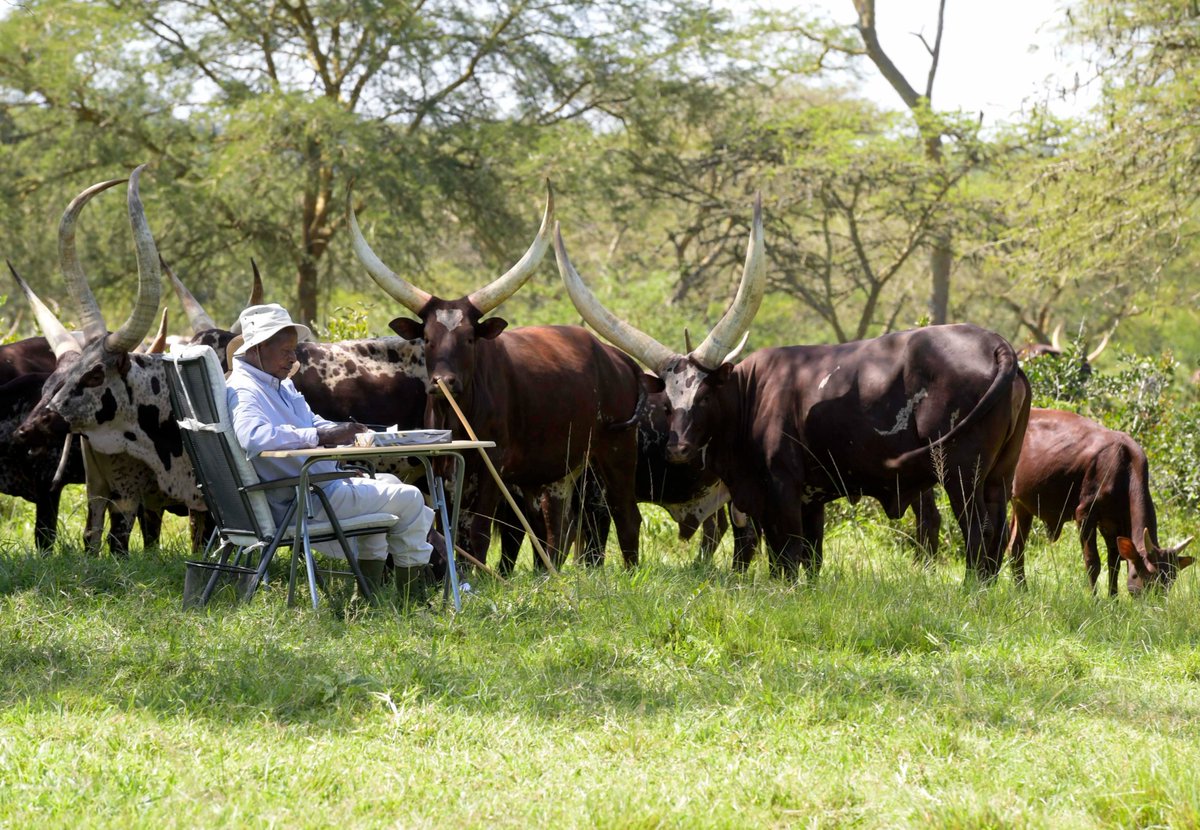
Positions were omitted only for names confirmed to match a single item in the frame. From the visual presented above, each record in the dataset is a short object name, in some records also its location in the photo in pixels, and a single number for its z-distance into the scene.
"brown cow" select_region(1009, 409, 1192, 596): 17.02
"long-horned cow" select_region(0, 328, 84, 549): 15.59
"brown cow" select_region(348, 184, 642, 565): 14.67
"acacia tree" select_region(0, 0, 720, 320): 32.72
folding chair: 11.54
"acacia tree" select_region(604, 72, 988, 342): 42.25
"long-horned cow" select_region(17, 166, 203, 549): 13.81
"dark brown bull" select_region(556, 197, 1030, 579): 14.12
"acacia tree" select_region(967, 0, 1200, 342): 28.16
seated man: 11.60
